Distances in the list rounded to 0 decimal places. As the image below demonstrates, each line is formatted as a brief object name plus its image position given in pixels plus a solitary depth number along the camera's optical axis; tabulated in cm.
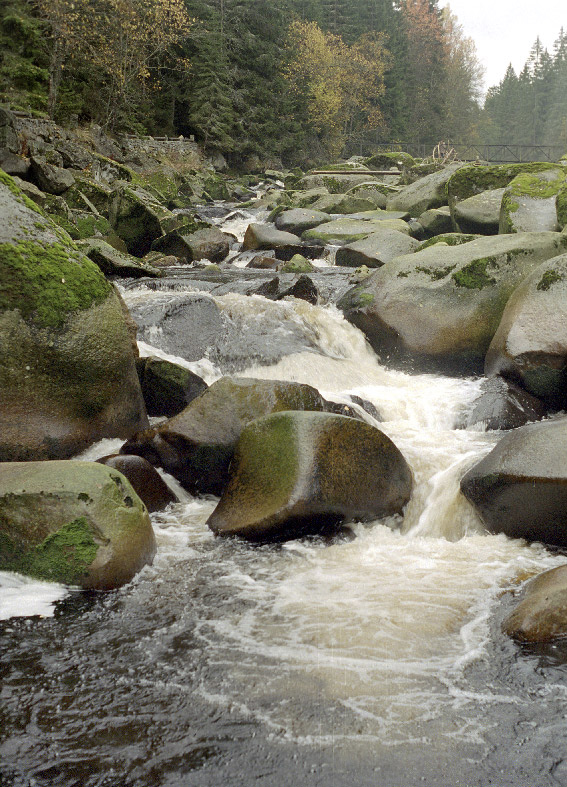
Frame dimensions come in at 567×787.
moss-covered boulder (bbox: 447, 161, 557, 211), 1533
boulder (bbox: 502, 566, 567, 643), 363
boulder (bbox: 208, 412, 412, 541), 516
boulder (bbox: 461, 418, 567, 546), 505
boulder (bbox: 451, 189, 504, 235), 1383
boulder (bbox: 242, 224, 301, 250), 1681
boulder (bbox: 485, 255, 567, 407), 765
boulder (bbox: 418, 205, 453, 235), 1652
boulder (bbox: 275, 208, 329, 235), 1936
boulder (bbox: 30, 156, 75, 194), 1719
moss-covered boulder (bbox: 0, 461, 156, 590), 429
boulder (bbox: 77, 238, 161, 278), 1227
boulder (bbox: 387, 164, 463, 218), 1936
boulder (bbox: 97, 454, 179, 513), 555
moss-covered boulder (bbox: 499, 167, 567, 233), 1106
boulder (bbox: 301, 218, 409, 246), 1742
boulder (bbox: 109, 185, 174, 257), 1509
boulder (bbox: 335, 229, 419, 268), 1428
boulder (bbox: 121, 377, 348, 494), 600
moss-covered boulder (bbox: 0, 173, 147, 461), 568
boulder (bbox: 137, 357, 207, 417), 736
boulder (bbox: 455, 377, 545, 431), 761
